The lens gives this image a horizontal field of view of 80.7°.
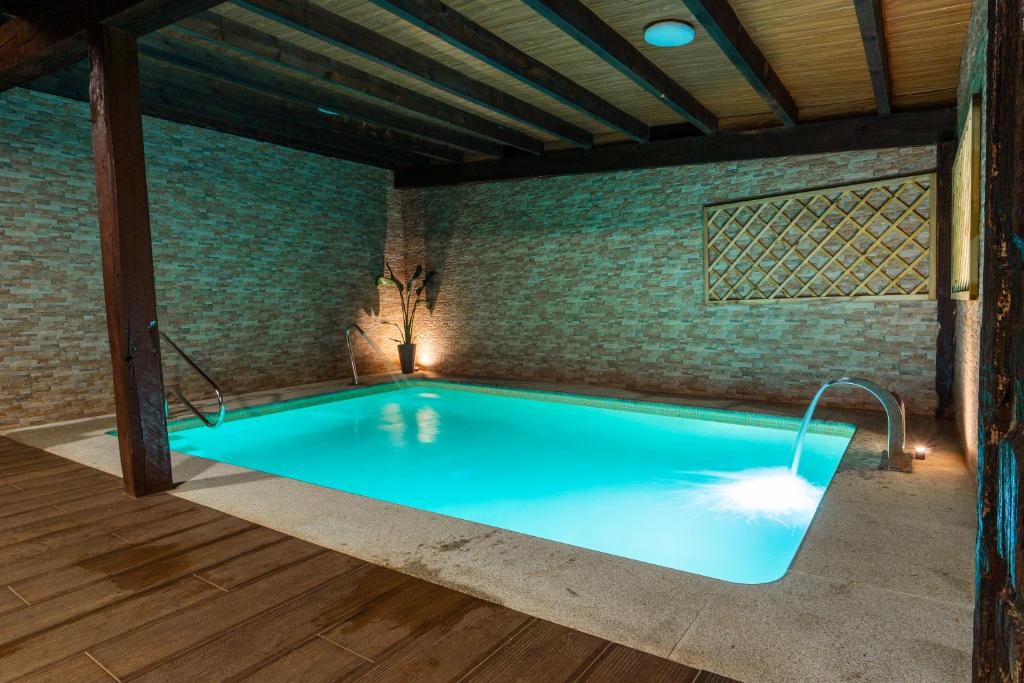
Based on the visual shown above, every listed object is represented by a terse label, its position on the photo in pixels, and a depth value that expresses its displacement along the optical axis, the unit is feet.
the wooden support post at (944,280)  14.85
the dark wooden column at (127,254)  9.00
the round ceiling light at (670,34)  11.53
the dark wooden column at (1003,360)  2.19
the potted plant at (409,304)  24.84
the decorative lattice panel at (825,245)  15.46
